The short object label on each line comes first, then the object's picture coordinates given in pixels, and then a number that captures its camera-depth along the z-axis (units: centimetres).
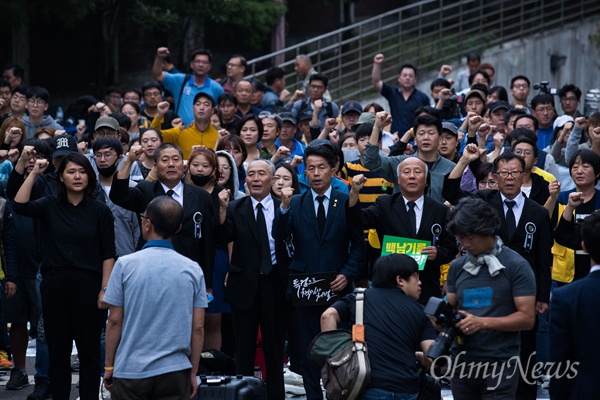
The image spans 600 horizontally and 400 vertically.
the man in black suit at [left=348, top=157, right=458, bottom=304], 1541
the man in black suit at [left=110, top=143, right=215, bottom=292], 1586
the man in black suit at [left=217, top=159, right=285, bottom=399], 1594
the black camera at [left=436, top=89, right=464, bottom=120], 2329
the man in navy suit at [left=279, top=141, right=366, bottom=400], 1550
